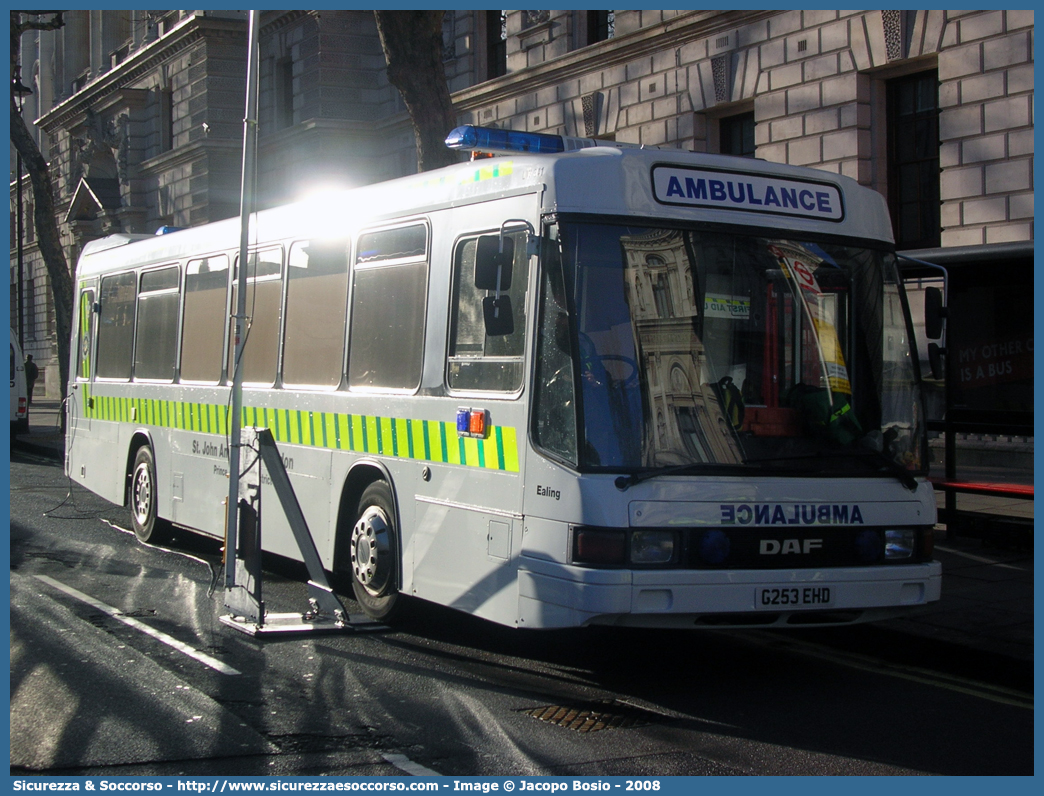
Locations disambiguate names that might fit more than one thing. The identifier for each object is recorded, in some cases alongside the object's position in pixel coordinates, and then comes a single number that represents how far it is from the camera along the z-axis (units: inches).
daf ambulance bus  246.1
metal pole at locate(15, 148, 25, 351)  1274.6
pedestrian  1175.4
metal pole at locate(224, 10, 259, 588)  297.6
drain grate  233.8
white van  998.4
